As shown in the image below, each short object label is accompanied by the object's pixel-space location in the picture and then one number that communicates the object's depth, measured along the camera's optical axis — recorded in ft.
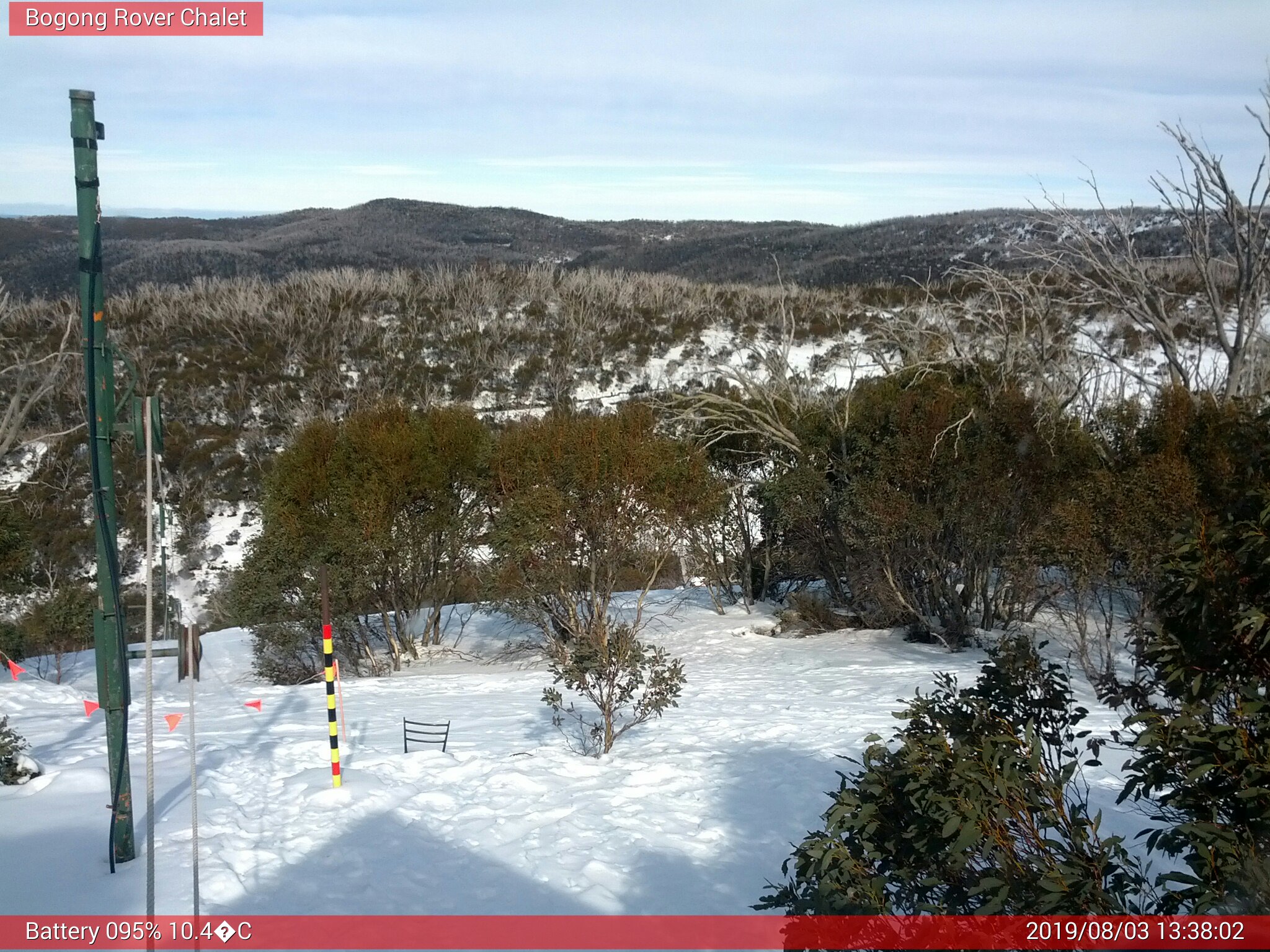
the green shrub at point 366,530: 51.47
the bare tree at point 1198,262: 41.14
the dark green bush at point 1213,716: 8.17
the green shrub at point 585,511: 47.80
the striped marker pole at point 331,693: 22.86
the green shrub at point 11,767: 21.09
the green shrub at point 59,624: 58.54
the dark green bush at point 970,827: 9.25
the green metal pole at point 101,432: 15.71
